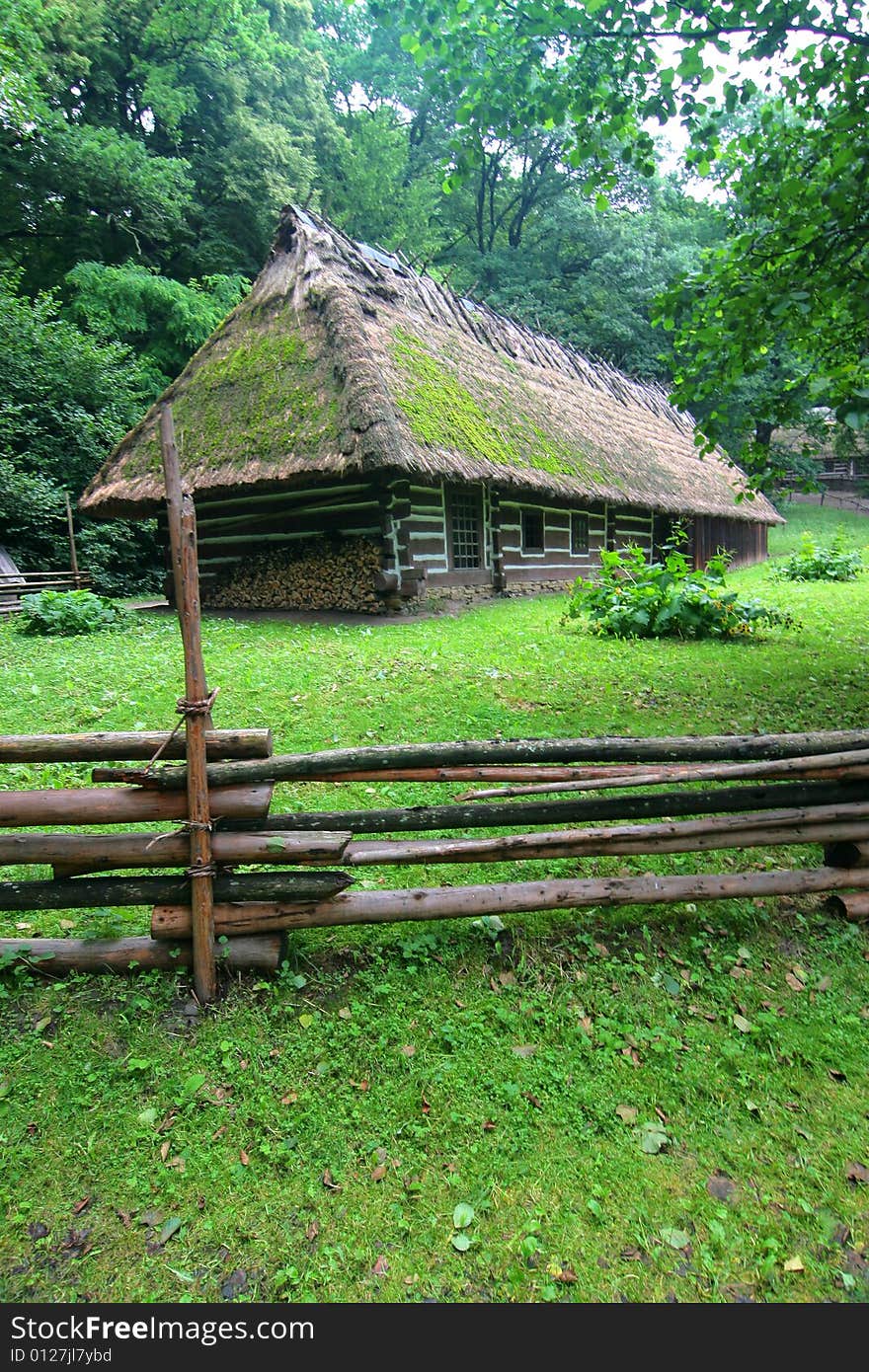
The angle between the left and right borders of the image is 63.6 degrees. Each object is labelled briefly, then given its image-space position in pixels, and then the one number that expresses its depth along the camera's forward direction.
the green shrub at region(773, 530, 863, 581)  15.55
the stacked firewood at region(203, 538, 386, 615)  10.84
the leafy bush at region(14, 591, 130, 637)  9.56
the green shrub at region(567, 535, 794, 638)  8.57
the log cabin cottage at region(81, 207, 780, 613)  10.23
